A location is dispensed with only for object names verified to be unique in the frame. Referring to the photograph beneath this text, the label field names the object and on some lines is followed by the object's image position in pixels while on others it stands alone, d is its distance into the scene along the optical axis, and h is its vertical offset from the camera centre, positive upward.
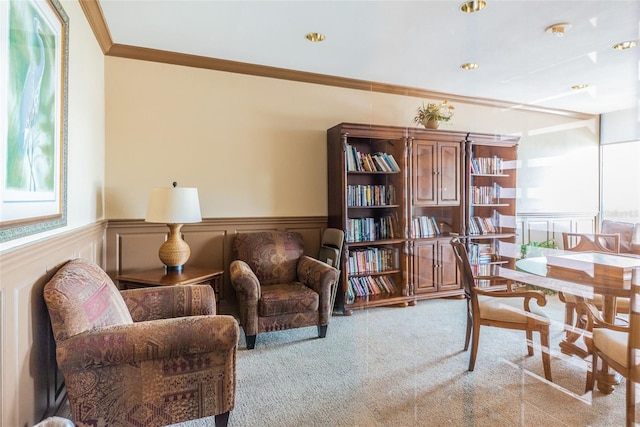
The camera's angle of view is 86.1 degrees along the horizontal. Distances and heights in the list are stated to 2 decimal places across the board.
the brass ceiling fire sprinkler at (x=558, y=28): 2.64 +1.42
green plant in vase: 3.99 +1.10
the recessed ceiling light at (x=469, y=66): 3.39 +1.43
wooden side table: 2.60 -0.54
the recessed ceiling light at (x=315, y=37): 2.80 +1.43
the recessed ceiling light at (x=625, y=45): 2.93 +1.42
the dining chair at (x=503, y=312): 2.39 -0.74
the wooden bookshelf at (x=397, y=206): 3.65 +0.04
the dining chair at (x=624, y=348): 1.76 -0.76
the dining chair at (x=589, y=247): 2.42 -0.39
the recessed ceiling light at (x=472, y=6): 2.36 +1.42
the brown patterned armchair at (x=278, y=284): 2.74 -0.66
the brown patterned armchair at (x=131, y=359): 1.40 -0.65
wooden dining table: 2.31 -0.54
